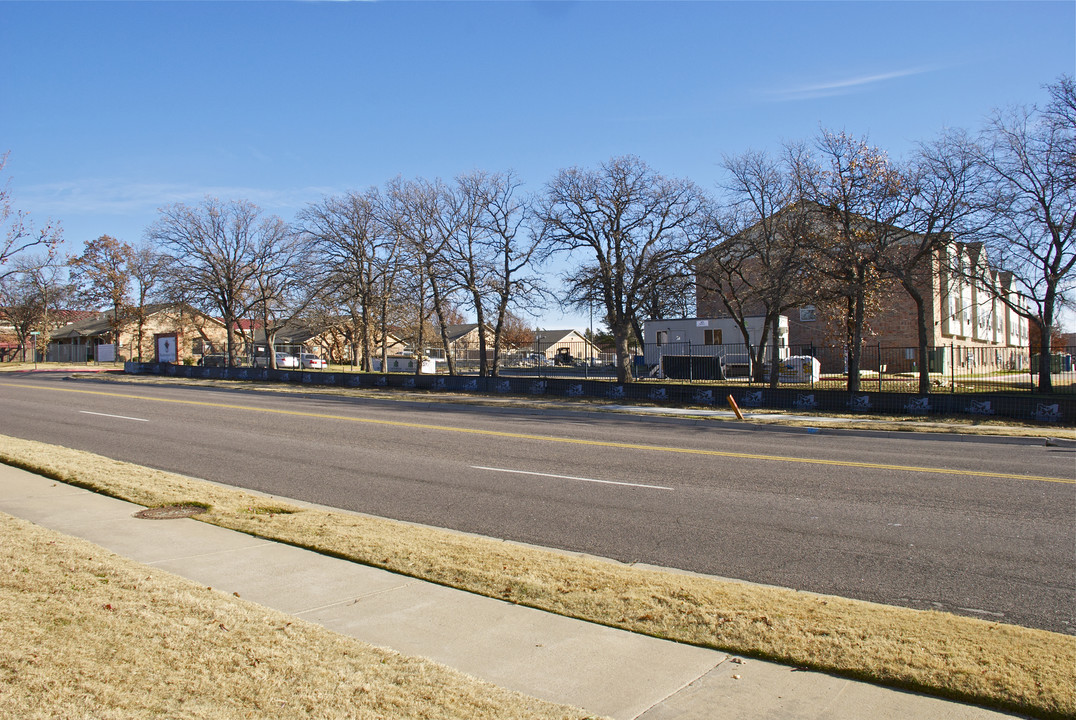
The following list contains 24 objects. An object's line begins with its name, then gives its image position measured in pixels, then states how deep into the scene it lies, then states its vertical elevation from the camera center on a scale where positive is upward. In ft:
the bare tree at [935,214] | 80.59 +17.58
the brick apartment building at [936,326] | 96.58 +8.49
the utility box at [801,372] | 122.01 -1.34
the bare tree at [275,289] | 169.79 +20.49
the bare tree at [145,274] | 167.43 +24.73
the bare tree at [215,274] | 169.17 +24.04
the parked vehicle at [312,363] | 227.90 +1.95
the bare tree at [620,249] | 110.11 +19.13
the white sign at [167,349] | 176.76 +5.35
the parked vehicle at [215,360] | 201.46 +2.71
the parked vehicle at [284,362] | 239.30 +2.46
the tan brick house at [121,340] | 243.60 +12.52
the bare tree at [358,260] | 145.89 +23.35
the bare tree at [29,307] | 246.27 +24.31
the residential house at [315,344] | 286.46 +10.53
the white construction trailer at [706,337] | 147.43 +6.51
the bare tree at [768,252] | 84.99 +17.25
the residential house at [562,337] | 374.71 +17.66
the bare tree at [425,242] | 128.57 +24.03
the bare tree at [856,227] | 78.89 +16.13
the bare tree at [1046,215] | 78.69 +17.61
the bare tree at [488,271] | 123.75 +17.48
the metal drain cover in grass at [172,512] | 25.64 -5.42
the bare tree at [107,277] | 211.20 +28.80
